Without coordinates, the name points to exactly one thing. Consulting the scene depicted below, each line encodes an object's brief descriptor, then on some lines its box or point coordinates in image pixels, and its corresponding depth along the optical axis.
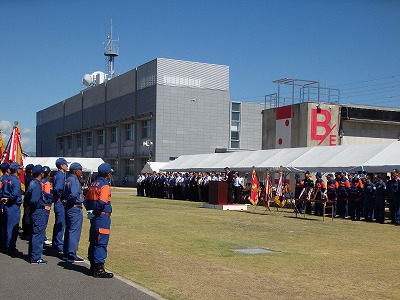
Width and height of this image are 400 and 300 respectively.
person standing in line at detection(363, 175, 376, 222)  20.98
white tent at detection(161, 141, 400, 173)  23.23
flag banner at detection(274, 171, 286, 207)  24.54
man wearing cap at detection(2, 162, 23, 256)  10.88
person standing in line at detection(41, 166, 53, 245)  10.37
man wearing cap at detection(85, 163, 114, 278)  8.68
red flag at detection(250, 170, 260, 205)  25.27
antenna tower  86.68
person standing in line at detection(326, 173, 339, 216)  22.67
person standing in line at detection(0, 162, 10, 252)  11.15
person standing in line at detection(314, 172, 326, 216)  22.72
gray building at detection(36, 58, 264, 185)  61.16
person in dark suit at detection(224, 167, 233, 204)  27.42
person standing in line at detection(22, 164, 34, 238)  13.37
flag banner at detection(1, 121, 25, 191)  16.33
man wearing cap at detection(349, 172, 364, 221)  21.66
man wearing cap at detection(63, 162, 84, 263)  10.16
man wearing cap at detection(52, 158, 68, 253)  11.18
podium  26.34
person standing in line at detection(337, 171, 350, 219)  22.25
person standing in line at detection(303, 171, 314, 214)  22.79
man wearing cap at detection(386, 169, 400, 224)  19.78
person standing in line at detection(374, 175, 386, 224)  20.39
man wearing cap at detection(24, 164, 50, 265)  9.89
